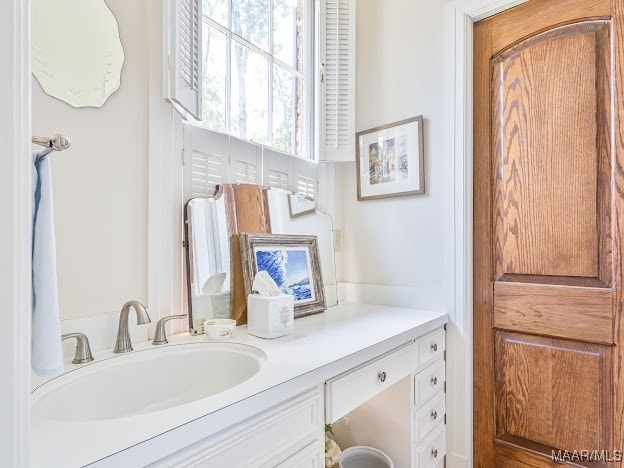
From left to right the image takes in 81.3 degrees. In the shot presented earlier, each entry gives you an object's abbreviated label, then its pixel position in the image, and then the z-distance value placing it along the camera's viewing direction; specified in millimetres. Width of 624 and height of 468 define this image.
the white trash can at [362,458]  1505
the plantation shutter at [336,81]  1985
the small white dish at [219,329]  1196
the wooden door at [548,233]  1383
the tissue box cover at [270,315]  1239
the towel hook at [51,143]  575
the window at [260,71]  1479
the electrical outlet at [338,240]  2090
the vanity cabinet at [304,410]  623
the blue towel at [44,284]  550
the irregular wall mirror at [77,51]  970
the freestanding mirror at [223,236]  1323
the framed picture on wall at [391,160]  1817
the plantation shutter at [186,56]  1188
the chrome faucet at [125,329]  1047
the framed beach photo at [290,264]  1456
